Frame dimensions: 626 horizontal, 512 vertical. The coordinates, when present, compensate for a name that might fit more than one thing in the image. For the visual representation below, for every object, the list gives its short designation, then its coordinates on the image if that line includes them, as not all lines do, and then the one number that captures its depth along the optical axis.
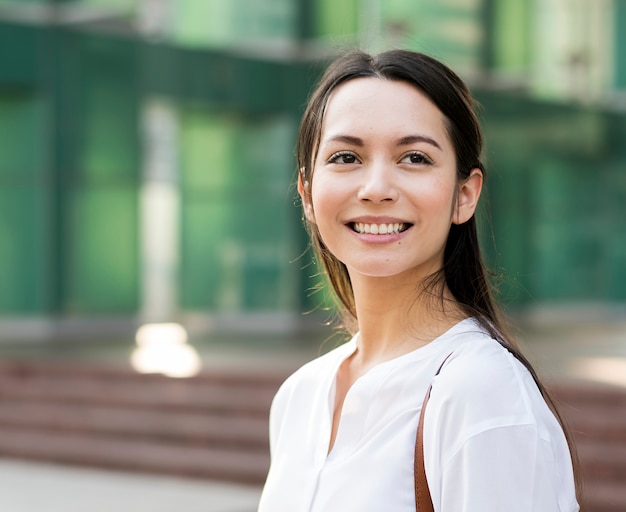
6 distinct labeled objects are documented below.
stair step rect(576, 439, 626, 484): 7.00
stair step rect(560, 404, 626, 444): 7.30
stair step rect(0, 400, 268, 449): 8.33
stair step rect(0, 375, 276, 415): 8.66
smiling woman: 1.42
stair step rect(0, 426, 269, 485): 7.96
